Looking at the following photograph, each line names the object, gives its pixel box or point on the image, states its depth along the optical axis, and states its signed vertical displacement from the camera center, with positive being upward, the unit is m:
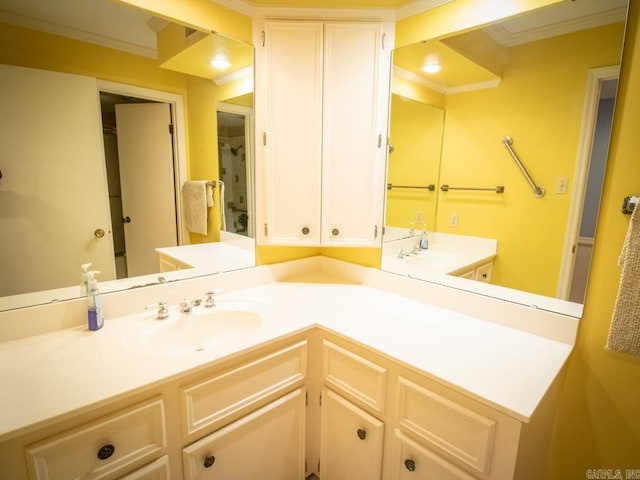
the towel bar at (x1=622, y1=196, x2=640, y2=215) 0.91 -0.03
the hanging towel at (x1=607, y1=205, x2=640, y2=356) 0.87 -0.29
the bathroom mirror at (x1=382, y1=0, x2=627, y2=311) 1.06 +0.18
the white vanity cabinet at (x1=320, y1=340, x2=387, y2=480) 1.10 -0.84
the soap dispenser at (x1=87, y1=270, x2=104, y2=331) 1.12 -0.43
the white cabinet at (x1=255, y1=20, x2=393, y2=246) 1.42 +0.28
